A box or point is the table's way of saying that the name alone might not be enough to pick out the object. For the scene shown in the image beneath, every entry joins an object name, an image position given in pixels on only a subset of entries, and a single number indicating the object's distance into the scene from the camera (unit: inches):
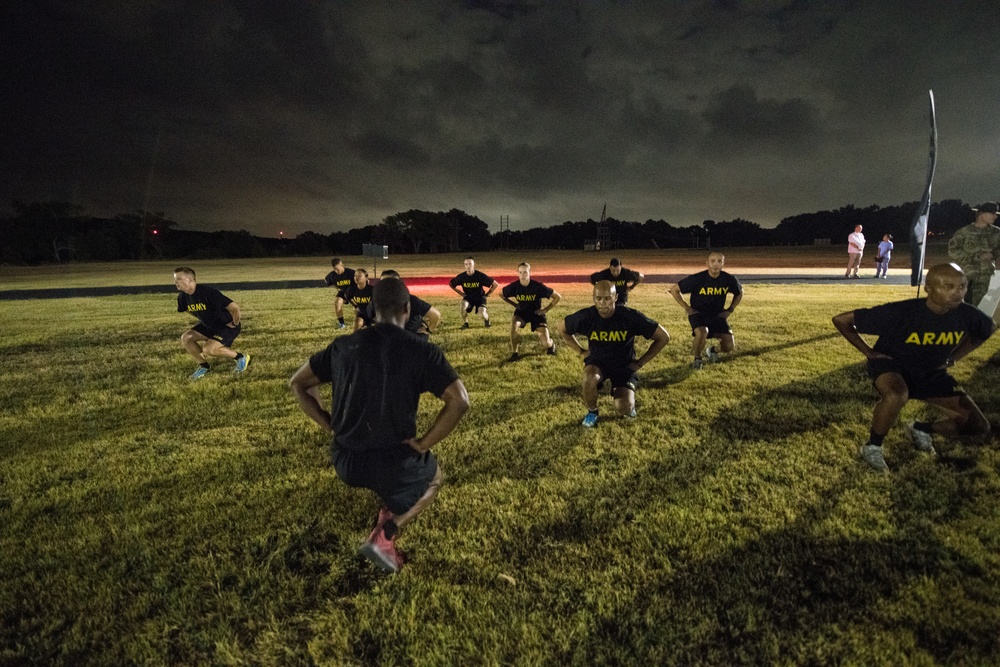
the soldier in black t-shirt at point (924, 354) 166.2
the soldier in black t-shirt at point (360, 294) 405.4
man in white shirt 818.3
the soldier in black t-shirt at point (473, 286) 433.1
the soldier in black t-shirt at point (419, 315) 293.4
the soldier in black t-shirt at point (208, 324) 303.4
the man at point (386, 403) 105.9
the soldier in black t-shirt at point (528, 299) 349.4
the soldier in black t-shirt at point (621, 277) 392.8
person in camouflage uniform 290.5
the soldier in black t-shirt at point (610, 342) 209.5
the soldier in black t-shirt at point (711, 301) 302.0
